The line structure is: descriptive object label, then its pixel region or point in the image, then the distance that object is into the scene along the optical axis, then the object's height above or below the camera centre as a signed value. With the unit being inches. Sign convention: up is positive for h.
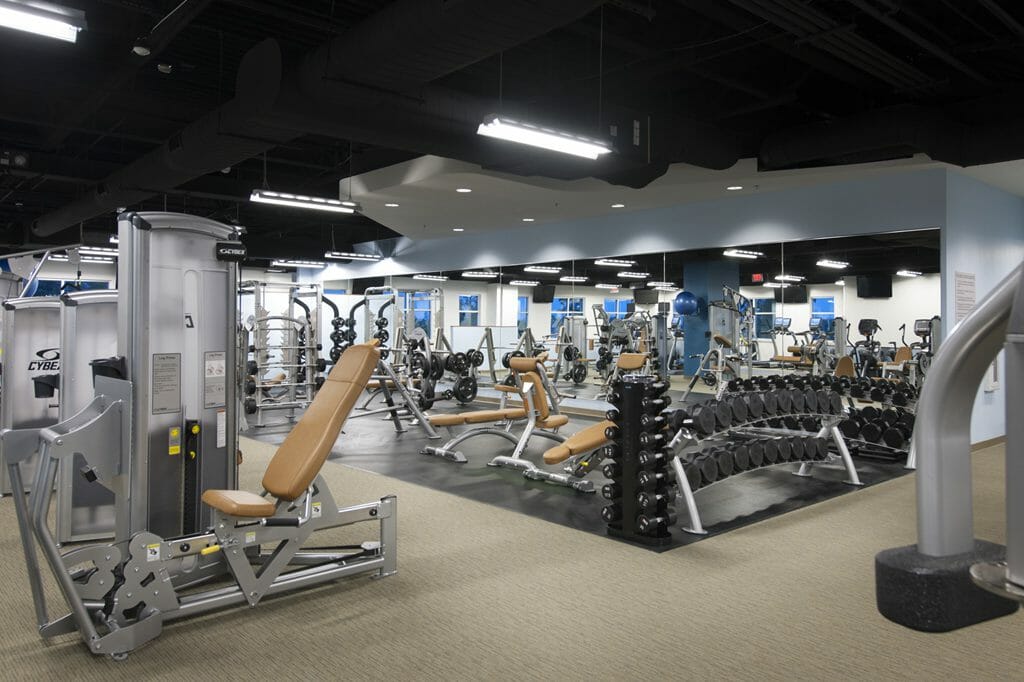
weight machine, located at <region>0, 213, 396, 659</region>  101.4 -19.8
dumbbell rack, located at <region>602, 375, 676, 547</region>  149.8 -27.9
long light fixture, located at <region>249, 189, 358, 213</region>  282.5 +58.7
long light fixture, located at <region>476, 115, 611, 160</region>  186.4 +57.2
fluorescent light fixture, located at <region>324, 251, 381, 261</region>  477.4 +61.3
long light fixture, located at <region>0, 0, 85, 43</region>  136.9 +64.8
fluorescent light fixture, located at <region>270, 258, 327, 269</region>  566.6 +67.9
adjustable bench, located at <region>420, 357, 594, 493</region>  211.2 -25.8
